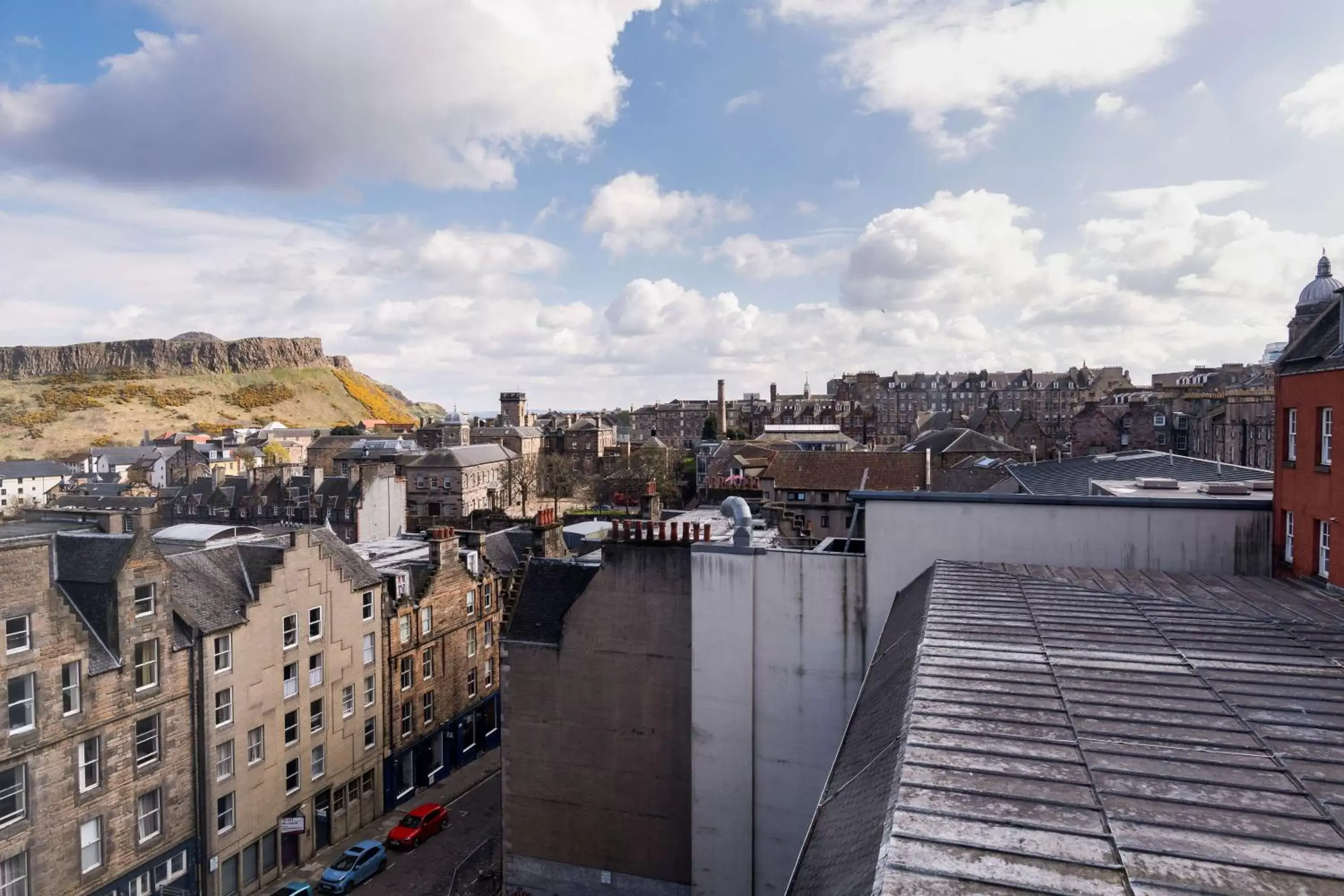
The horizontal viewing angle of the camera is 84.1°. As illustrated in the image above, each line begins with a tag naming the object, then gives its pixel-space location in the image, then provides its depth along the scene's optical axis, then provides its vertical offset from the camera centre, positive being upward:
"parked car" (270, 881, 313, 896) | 21.41 -12.94
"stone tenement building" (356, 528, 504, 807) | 28.66 -9.14
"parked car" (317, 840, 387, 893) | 22.28 -13.08
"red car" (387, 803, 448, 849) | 24.88 -13.23
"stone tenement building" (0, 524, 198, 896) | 16.84 -6.81
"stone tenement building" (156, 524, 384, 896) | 21.48 -8.15
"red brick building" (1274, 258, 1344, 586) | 13.44 -0.46
